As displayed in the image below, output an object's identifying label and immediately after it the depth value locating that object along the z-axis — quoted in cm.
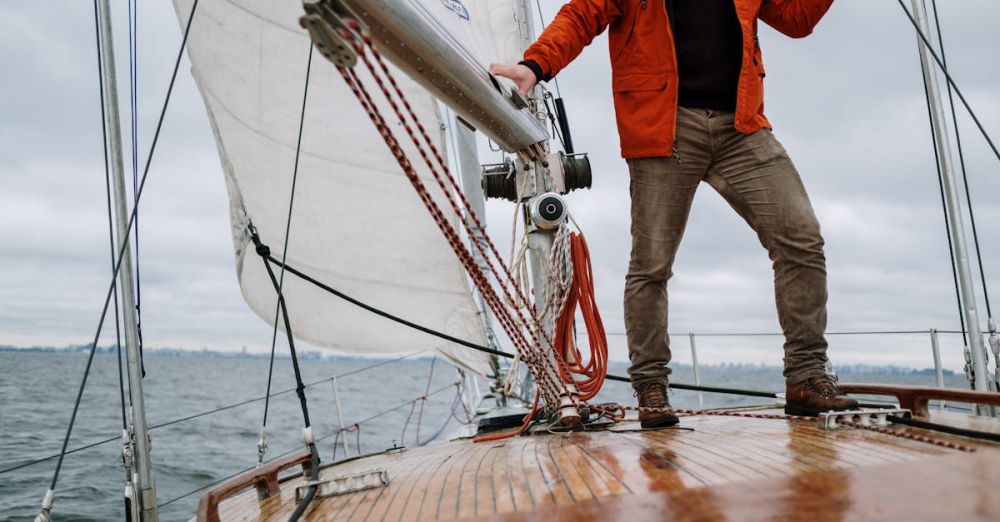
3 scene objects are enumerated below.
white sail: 376
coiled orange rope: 256
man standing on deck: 217
